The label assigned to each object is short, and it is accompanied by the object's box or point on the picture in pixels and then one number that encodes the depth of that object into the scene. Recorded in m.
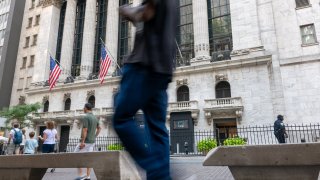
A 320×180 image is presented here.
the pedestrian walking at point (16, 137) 14.11
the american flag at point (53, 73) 25.26
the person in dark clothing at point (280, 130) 14.83
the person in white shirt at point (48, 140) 11.50
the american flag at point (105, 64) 23.42
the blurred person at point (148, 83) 1.63
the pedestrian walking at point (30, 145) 12.53
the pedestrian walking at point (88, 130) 7.63
